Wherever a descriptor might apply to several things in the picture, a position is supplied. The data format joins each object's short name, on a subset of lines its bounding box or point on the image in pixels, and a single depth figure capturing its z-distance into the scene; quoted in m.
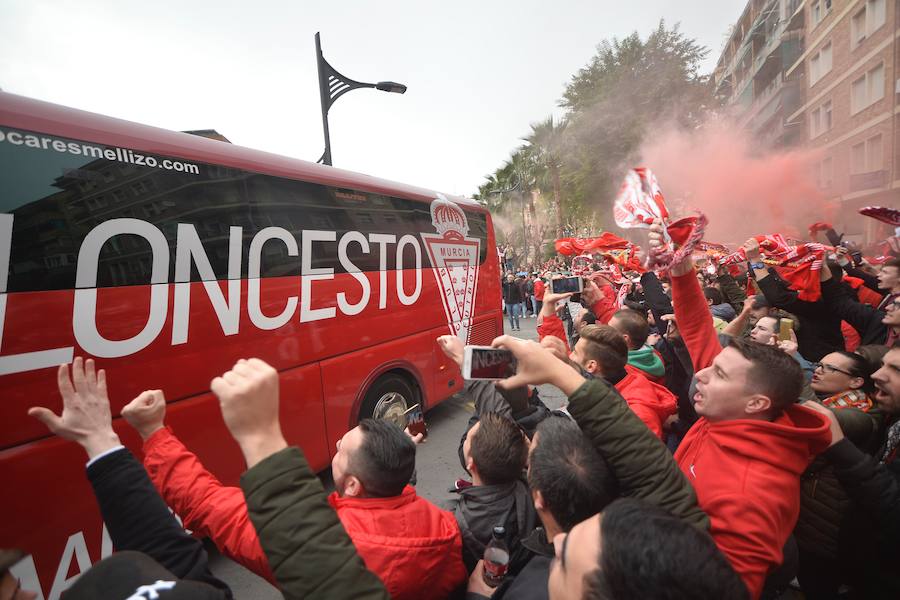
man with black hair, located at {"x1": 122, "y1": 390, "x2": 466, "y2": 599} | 1.40
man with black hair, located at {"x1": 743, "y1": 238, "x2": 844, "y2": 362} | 4.02
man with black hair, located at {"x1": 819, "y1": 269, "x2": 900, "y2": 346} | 3.75
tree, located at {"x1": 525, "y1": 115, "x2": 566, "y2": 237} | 33.06
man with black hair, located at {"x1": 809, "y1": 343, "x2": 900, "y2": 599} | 1.65
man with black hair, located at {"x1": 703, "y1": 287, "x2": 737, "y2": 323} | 5.26
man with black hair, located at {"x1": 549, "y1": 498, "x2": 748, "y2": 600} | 0.86
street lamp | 6.59
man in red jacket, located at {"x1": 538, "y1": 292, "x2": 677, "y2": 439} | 2.52
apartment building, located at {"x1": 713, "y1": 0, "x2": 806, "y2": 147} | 25.03
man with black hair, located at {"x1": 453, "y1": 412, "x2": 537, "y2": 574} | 1.75
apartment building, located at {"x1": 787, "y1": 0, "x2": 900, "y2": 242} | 16.05
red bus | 2.35
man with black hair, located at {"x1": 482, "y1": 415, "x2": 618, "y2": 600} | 1.36
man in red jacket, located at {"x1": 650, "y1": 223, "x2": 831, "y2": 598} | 1.23
